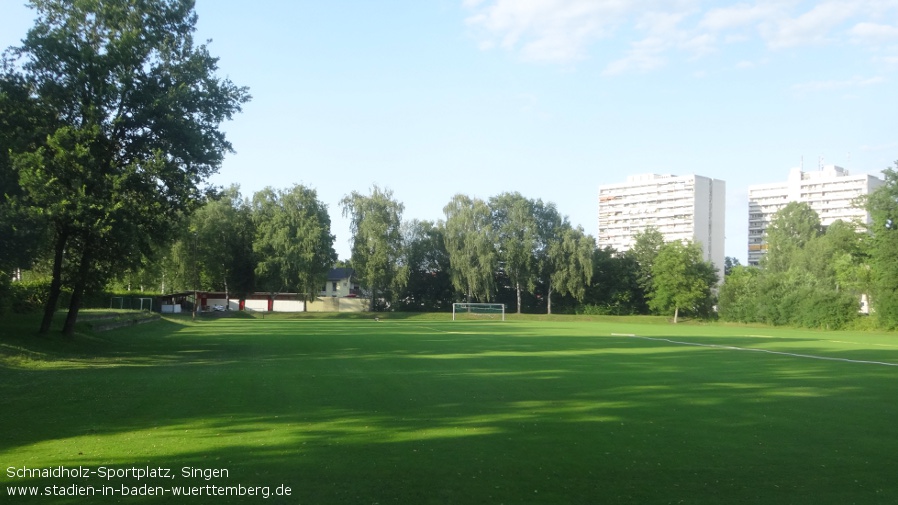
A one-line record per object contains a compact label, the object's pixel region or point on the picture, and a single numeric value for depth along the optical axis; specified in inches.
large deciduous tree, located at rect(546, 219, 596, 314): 3659.0
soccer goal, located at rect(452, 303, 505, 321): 3577.8
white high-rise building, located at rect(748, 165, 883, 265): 6314.0
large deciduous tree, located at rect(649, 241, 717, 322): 3597.4
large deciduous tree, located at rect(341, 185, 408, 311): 3560.5
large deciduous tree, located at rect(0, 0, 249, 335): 997.8
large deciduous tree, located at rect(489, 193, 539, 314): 3668.8
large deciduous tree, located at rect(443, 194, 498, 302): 3597.4
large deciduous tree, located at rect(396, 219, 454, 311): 3873.0
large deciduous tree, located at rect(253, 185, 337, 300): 3398.1
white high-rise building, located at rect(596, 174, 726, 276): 6756.9
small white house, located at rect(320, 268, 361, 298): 4608.8
